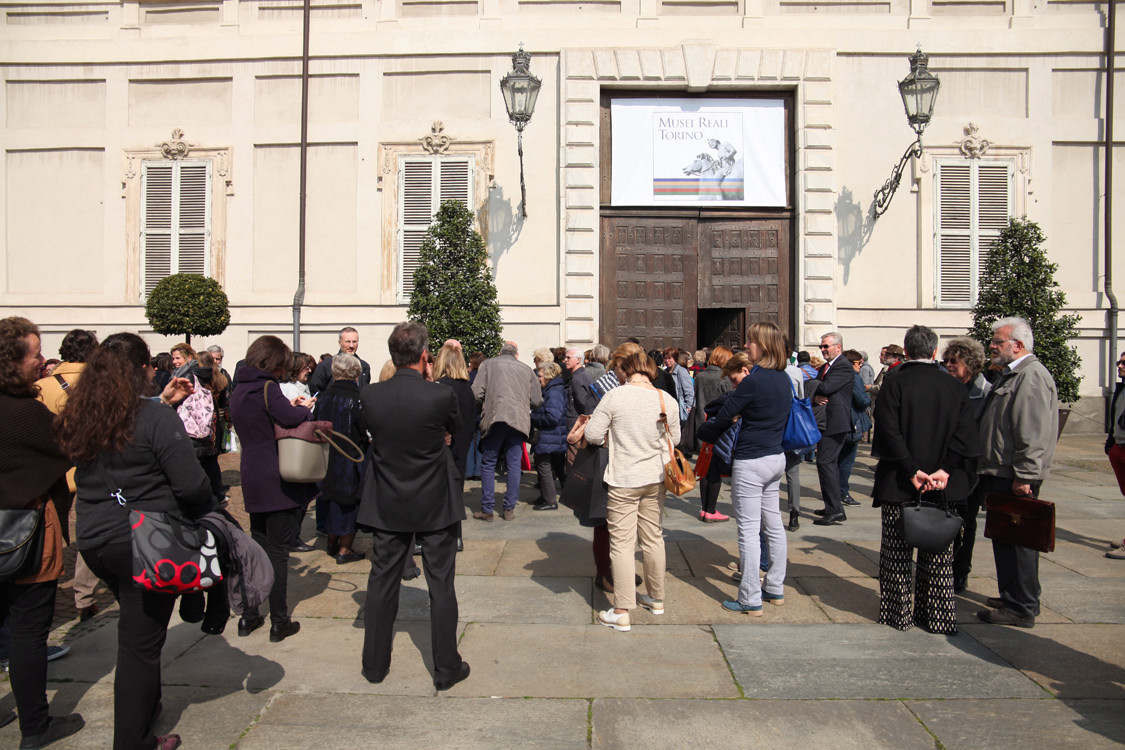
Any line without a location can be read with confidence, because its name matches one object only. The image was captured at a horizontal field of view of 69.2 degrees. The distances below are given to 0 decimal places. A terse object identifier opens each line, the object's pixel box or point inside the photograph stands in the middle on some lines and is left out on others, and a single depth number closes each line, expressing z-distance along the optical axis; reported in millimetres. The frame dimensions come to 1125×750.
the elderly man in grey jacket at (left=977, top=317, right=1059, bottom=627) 5176
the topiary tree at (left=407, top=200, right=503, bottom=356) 12664
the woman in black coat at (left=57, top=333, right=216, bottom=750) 3363
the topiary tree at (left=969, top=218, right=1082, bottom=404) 11758
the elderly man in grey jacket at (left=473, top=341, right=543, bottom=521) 8430
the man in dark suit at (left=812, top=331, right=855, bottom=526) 8195
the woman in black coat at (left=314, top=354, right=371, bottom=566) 6531
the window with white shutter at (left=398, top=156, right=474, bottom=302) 15078
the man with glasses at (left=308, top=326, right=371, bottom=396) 9652
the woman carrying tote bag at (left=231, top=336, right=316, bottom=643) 5004
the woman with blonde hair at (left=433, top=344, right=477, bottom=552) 6805
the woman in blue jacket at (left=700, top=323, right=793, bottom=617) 5414
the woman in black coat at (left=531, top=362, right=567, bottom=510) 8891
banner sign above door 14977
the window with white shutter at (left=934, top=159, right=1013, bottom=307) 14961
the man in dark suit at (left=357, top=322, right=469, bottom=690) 4242
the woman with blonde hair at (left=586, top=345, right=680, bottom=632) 5133
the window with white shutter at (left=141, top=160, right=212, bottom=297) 15453
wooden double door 15102
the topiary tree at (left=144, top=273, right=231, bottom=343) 12945
